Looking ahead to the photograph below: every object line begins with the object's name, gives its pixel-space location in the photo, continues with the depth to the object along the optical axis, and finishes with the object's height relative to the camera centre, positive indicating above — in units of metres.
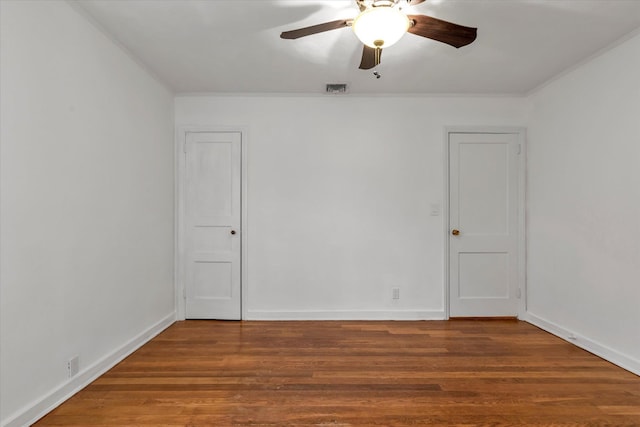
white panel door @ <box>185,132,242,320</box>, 3.82 -0.16
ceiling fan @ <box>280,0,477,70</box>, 1.67 +1.02
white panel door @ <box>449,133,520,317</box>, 3.86 -0.04
